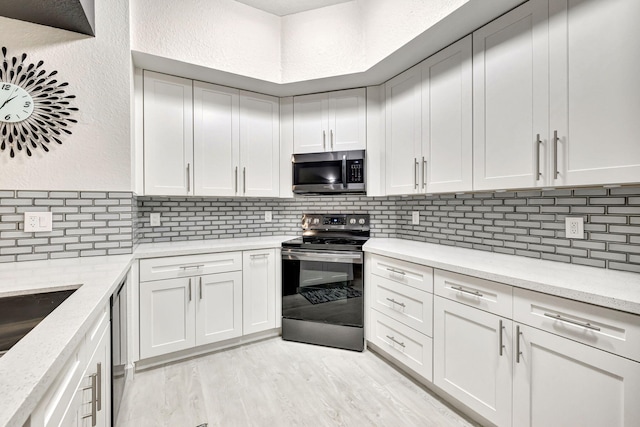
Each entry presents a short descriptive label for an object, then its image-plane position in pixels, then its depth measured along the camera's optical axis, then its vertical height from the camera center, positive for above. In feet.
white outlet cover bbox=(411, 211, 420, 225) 9.01 -0.18
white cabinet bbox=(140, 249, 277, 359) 7.19 -2.29
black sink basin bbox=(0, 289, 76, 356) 3.38 -1.21
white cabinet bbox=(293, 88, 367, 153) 9.07 +2.86
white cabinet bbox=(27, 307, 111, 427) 2.24 -1.71
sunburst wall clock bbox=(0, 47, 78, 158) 5.51 +2.04
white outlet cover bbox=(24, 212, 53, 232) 5.70 -0.17
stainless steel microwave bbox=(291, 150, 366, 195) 8.90 +1.22
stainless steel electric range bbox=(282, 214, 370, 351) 8.11 -2.29
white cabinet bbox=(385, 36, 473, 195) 6.38 +2.14
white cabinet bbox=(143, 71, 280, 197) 7.82 +2.11
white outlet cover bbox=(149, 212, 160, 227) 8.70 -0.19
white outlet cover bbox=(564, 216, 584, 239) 5.22 -0.27
